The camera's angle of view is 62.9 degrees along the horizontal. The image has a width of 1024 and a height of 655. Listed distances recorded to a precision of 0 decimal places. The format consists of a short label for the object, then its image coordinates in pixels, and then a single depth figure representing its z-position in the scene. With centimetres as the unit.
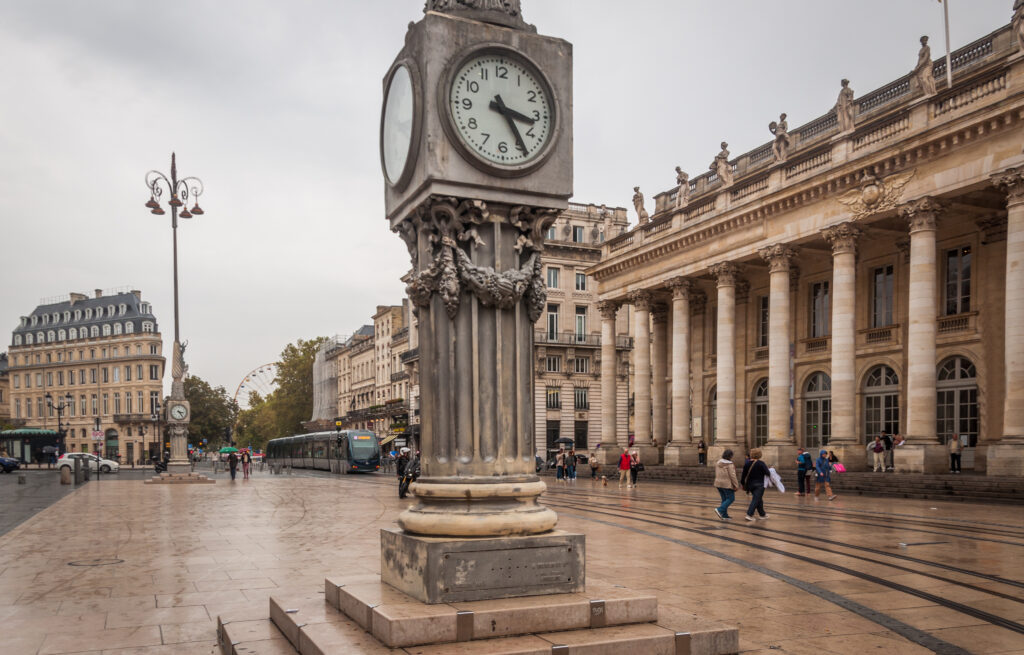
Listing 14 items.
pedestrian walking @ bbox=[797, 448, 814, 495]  2650
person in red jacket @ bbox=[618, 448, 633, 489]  3313
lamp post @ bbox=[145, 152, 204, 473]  3722
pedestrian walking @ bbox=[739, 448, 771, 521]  1766
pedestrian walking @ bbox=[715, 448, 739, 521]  1830
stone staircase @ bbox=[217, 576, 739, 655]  488
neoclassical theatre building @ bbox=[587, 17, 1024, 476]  2720
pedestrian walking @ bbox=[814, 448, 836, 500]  2562
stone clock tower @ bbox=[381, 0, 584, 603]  568
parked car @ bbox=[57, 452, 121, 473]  5394
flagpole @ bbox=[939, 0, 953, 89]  2884
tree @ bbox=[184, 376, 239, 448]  11238
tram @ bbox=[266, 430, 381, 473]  5634
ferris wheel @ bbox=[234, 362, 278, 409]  11229
